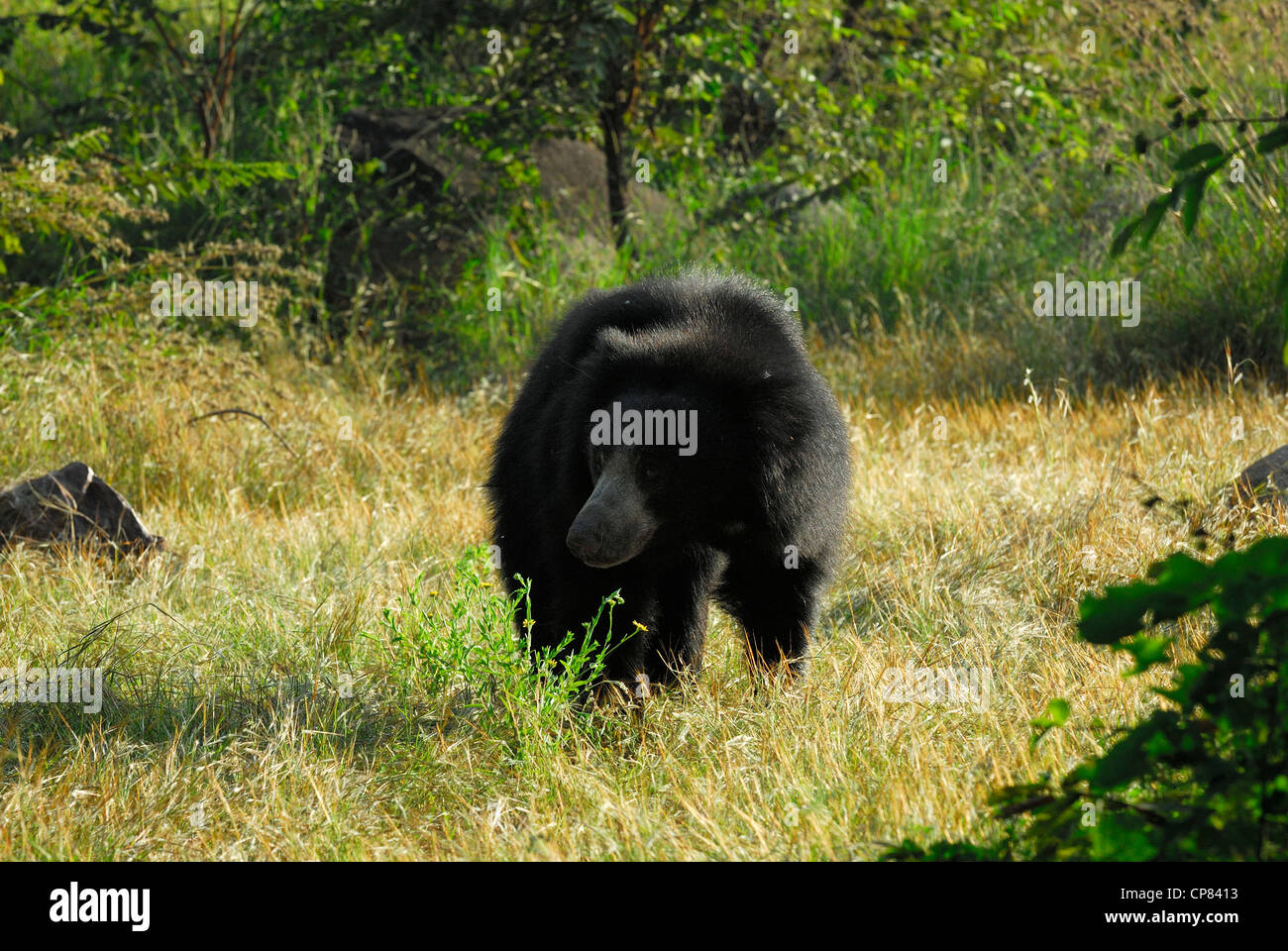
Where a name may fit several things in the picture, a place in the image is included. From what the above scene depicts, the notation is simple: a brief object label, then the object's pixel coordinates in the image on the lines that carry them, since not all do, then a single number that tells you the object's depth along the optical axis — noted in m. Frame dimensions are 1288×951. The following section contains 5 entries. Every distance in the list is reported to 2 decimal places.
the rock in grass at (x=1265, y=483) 8.77
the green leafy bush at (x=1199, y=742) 3.11
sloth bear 6.26
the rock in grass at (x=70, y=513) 9.71
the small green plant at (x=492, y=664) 6.37
